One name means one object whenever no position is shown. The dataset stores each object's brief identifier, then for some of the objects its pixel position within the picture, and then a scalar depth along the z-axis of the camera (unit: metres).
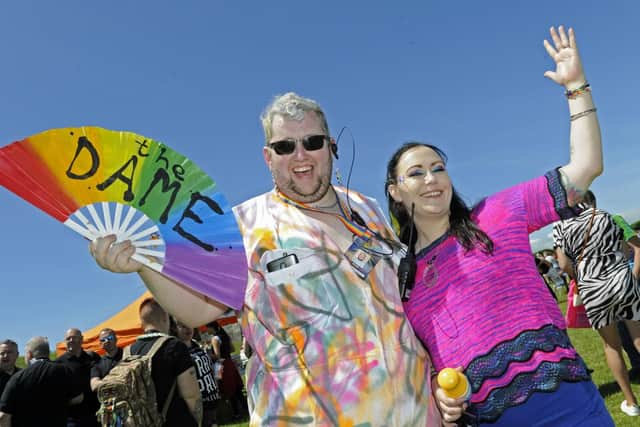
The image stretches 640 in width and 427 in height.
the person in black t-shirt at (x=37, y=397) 4.88
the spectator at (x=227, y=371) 8.96
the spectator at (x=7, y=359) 6.07
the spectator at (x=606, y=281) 4.75
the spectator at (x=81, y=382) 5.39
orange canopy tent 10.27
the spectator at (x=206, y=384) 5.82
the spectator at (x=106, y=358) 5.56
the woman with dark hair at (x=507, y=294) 1.86
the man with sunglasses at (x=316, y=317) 1.94
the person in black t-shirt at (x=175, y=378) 4.37
